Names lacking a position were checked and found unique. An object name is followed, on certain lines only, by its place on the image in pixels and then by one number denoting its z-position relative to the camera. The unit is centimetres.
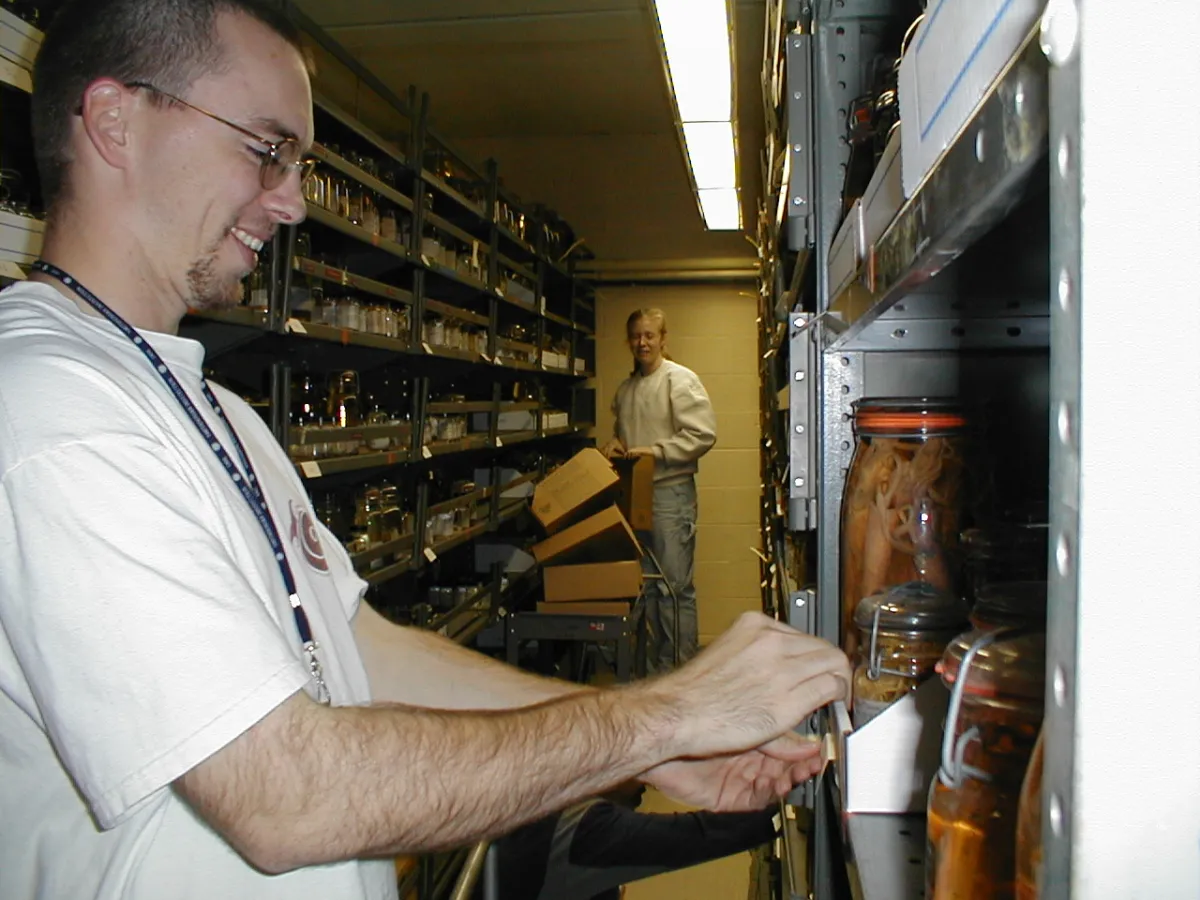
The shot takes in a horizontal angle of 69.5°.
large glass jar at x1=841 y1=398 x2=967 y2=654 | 107
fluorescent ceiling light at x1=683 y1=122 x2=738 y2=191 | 393
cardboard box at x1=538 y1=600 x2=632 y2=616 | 481
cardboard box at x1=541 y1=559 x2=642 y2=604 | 493
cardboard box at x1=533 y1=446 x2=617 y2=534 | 512
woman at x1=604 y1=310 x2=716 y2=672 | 593
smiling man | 75
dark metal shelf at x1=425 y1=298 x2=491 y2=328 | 412
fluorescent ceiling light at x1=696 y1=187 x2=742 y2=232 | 527
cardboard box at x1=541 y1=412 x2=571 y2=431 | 611
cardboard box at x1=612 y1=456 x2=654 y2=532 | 569
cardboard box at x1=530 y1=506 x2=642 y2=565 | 498
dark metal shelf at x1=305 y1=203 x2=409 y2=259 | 291
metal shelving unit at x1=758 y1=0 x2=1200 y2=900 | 26
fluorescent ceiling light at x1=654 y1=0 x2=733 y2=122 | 265
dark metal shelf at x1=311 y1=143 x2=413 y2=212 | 288
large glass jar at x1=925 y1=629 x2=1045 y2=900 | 52
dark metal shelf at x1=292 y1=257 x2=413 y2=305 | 289
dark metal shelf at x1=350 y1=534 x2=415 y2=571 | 328
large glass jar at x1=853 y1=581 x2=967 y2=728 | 90
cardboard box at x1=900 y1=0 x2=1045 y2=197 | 34
